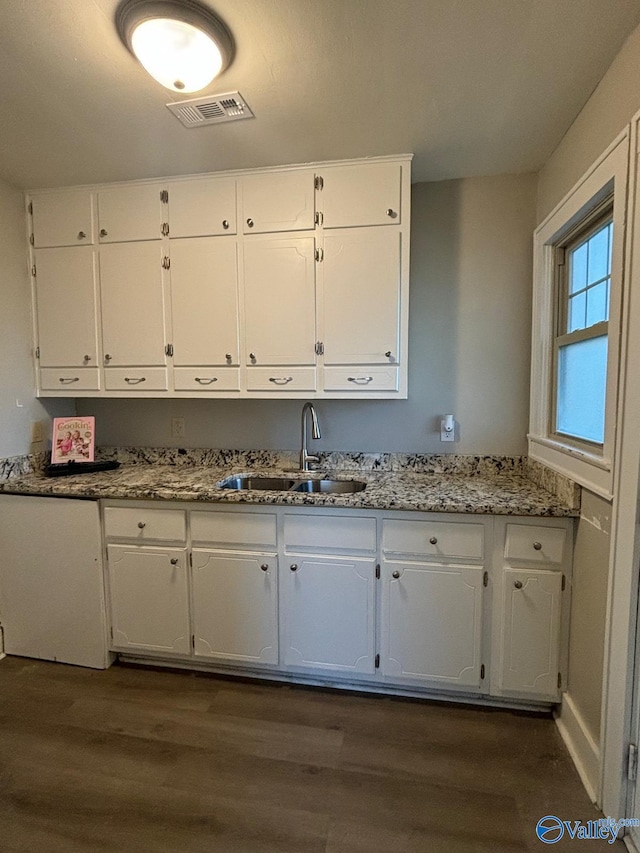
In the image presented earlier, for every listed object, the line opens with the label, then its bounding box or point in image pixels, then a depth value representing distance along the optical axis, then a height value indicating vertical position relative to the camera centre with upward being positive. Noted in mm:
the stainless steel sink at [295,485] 2225 -491
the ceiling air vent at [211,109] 1563 +1097
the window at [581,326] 1378 +282
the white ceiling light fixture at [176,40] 1185 +1066
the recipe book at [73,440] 2369 -257
